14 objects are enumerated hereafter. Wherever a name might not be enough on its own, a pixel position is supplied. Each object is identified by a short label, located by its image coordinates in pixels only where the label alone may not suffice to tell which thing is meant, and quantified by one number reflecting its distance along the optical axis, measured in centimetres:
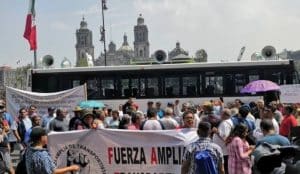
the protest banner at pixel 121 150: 936
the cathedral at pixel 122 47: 14988
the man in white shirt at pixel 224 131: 1032
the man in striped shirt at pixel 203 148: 727
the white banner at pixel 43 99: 1984
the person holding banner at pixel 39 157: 648
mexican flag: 2791
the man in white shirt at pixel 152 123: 1141
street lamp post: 4582
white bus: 2478
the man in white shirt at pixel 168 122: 1200
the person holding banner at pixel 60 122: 1298
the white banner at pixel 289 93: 2058
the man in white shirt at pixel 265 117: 1066
